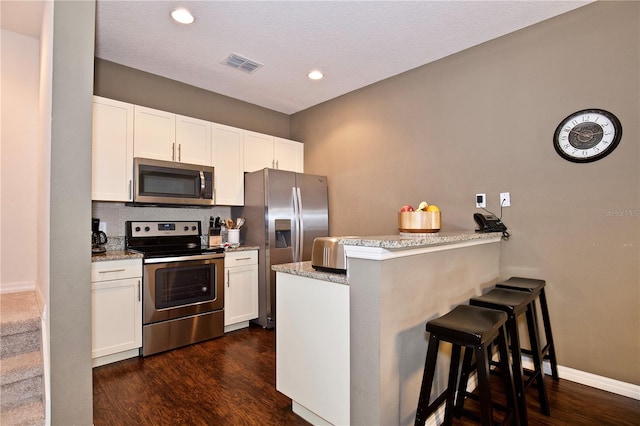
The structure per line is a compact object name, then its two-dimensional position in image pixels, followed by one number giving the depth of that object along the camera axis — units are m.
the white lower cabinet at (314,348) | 1.69
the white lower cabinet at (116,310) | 2.60
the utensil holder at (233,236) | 3.73
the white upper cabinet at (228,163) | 3.65
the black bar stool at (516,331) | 1.77
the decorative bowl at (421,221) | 2.07
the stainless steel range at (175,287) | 2.87
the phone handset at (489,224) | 2.63
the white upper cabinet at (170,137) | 3.12
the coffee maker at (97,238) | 2.89
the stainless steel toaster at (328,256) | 1.72
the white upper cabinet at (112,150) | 2.85
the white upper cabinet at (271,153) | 3.95
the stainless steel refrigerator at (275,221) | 3.58
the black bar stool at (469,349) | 1.40
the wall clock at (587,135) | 2.26
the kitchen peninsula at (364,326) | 1.56
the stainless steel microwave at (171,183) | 3.05
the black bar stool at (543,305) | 2.30
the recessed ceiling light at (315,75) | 3.42
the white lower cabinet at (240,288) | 3.41
